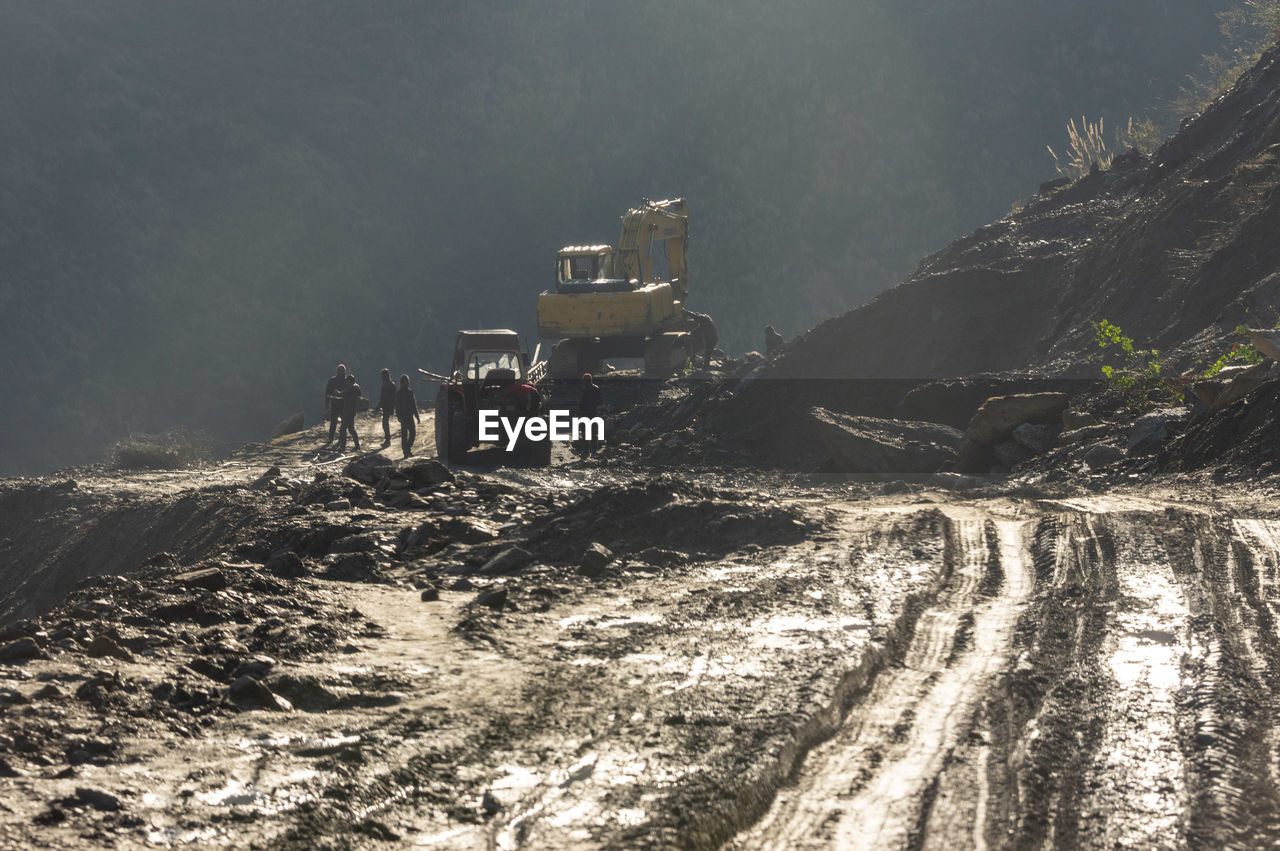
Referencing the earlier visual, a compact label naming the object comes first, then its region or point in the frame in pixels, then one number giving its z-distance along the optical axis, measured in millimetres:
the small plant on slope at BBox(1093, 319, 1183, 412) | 12352
